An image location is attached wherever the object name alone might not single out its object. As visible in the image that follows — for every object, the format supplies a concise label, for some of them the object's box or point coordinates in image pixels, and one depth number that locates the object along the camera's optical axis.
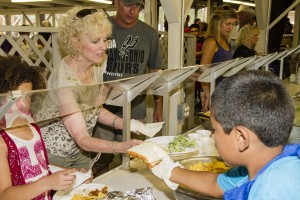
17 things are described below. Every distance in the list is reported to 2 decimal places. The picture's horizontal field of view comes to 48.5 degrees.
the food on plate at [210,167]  1.19
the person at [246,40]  2.98
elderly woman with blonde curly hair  1.26
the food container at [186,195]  0.94
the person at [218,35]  2.42
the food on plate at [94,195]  1.01
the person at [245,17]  3.87
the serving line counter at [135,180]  1.14
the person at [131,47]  1.98
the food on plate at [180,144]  1.37
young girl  0.92
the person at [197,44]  4.12
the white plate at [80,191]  1.00
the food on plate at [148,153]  1.04
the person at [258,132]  0.65
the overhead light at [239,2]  8.24
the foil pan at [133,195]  0.99
